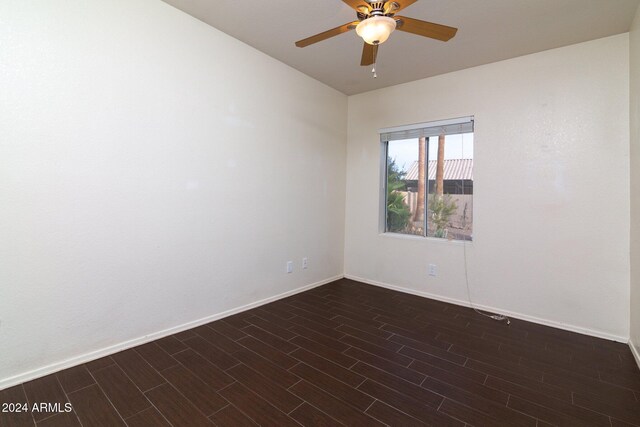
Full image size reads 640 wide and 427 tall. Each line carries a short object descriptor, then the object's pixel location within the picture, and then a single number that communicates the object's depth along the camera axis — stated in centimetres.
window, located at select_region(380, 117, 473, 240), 341
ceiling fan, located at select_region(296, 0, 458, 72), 166
